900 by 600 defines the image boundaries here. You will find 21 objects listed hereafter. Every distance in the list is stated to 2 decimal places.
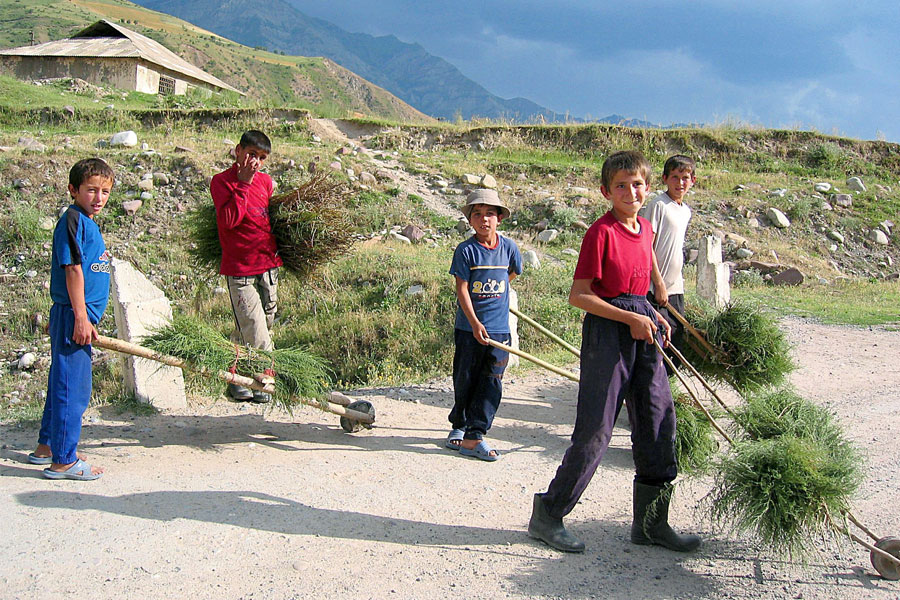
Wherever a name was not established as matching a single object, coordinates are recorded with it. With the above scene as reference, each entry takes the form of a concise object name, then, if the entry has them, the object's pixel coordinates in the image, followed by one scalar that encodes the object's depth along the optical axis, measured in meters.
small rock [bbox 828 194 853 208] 16.17
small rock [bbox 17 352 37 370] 7.76
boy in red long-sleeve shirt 4.77
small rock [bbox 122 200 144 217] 11.24
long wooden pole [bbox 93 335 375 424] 3.73
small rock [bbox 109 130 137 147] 13.86
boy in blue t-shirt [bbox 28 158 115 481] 3.65
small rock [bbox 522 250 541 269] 9.80
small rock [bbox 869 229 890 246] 15.23
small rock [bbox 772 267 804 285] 12.33
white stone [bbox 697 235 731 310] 7.39
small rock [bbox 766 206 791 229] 15.07
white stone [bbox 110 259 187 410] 4.93
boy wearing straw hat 4.32
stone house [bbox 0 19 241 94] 23.66
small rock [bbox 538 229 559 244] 12.64
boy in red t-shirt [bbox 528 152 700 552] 3.00
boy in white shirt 4.68
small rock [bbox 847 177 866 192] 17.09
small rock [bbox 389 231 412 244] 11.38
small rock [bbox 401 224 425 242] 11.69
